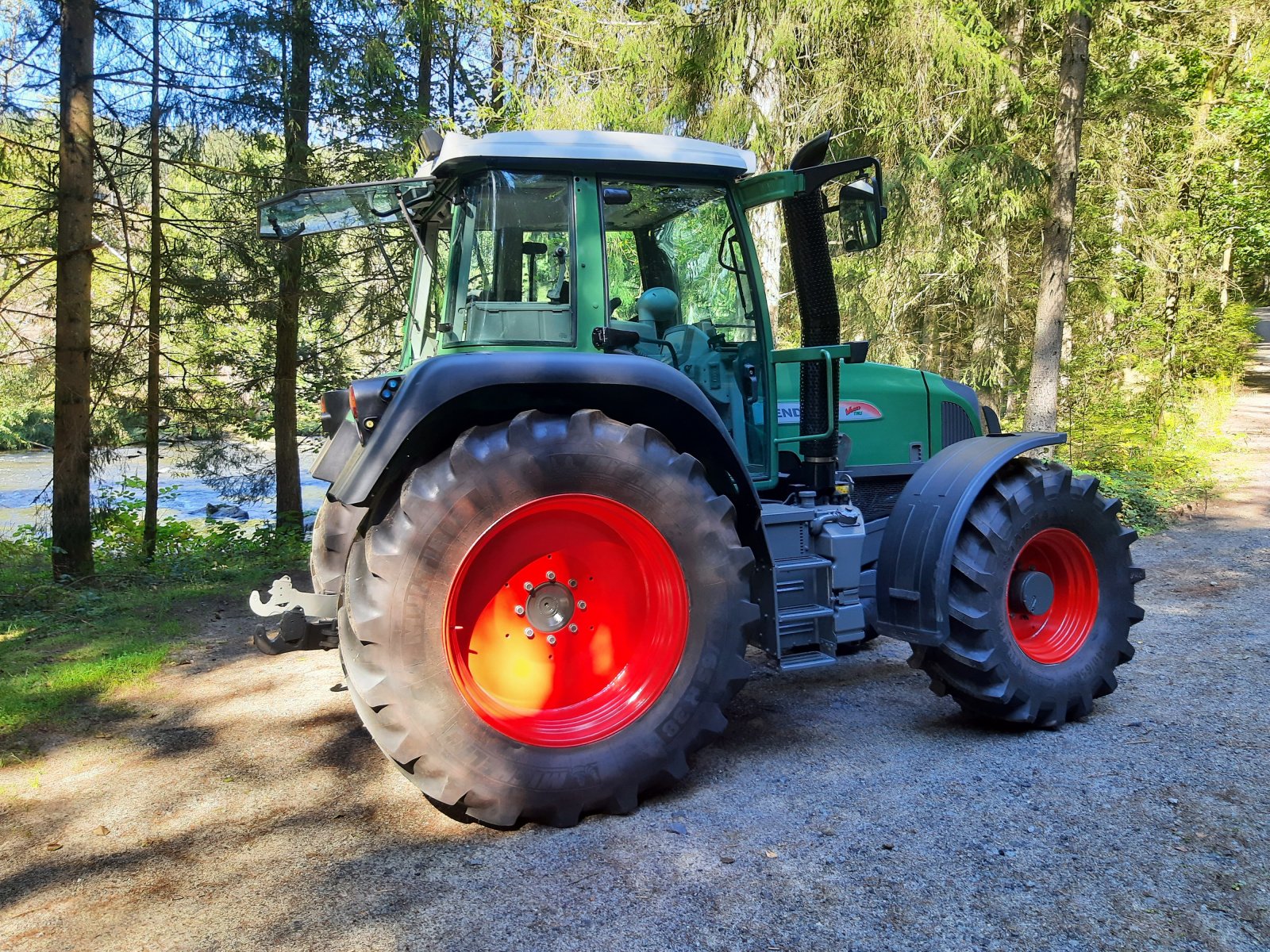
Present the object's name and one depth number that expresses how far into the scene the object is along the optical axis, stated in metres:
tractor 2.98
